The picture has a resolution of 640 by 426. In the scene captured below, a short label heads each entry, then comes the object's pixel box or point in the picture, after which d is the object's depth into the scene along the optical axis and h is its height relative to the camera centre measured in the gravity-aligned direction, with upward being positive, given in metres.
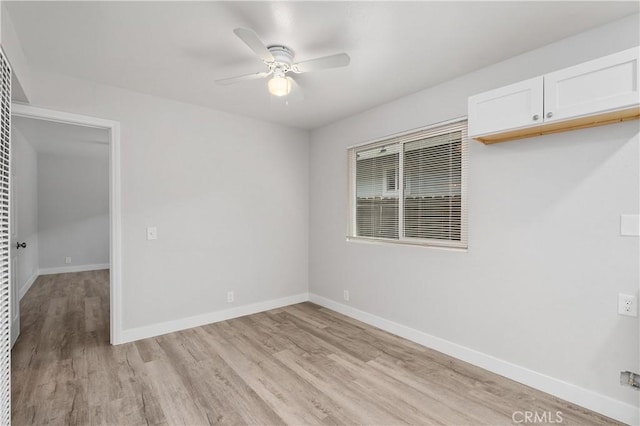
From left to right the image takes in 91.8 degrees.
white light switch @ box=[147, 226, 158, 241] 3.30 -0.26
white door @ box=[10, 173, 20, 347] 3.12 -0.82
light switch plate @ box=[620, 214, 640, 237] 1.92 -0.08
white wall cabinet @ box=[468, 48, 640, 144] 1.74 +0.71
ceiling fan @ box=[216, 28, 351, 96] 2.03 +1.00
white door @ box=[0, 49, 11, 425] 1.69 -0.17
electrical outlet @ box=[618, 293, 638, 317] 1.93 -0.58
